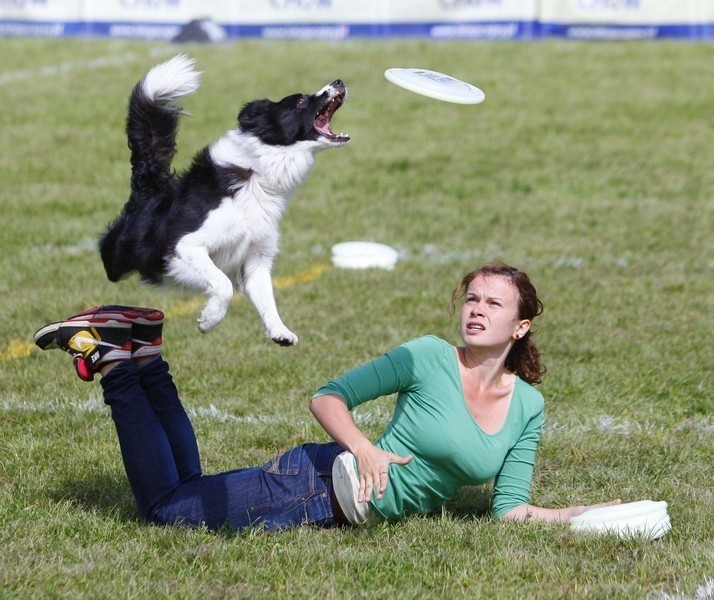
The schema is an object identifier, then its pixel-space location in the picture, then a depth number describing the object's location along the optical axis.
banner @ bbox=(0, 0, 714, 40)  31.89
